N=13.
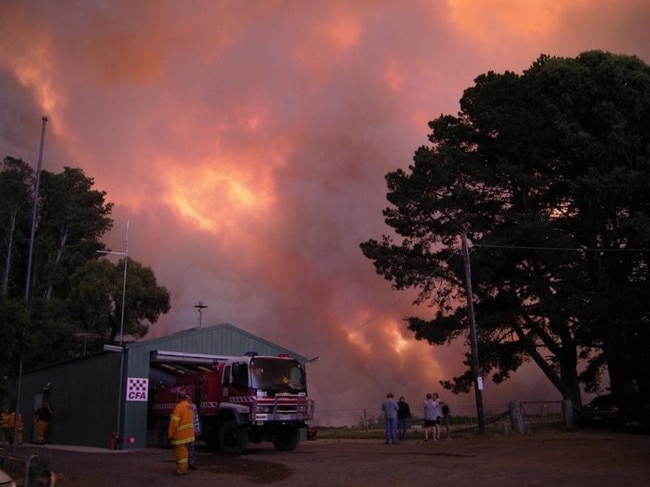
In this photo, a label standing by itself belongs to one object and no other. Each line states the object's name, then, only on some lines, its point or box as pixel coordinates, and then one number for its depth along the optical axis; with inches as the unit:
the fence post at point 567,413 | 1115.9
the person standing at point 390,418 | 924.6
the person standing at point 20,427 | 1151.0
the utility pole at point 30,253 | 746.2
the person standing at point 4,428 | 1216.2
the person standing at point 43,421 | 1165.7
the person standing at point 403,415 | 990.4
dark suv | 989.2
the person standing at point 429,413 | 952.3
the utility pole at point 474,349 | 1023.3
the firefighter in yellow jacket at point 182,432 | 550.9
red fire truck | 779.4
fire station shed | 971.9
